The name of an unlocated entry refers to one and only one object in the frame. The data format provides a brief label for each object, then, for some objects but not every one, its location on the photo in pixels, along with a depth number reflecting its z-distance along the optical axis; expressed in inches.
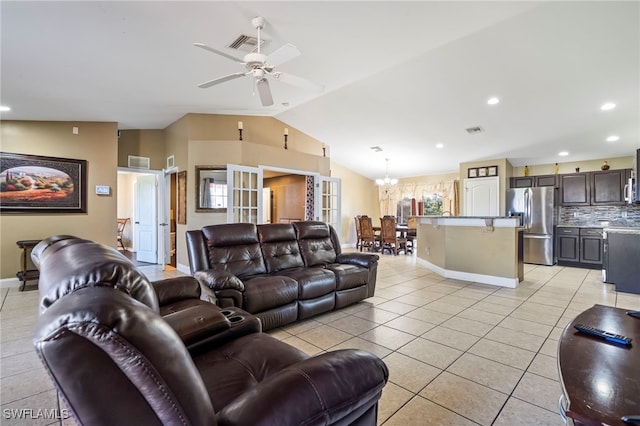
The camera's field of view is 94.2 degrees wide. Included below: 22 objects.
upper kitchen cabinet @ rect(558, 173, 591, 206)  249.7
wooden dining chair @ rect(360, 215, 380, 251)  318.3
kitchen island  177.2
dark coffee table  34.1
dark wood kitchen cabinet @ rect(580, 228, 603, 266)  235.0
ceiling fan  104.5
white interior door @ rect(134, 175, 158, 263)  253.1
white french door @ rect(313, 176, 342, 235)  263.6
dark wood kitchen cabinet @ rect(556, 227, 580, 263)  246.2
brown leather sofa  105.0
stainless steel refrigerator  251.3
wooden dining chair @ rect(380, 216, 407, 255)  299.7
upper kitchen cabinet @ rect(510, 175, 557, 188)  264.5
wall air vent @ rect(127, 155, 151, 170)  232.4
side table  166.1
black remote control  50.7
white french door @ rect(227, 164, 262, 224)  206.4
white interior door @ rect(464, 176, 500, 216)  279.0
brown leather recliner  22.5
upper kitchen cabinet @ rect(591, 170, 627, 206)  236.2
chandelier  331.3
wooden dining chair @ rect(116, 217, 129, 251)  340.4
